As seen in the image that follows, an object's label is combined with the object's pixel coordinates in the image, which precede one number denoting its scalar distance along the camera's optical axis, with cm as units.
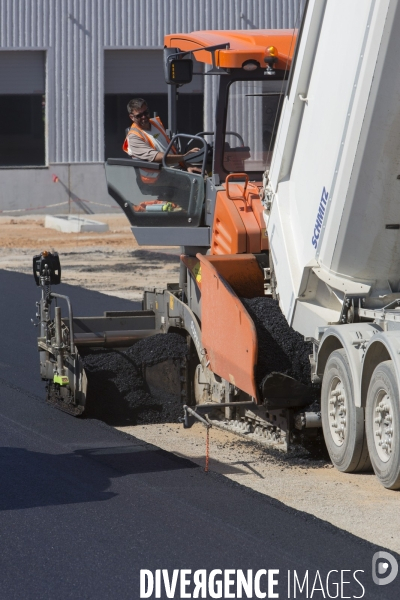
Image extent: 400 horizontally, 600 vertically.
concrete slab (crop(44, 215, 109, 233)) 4564
